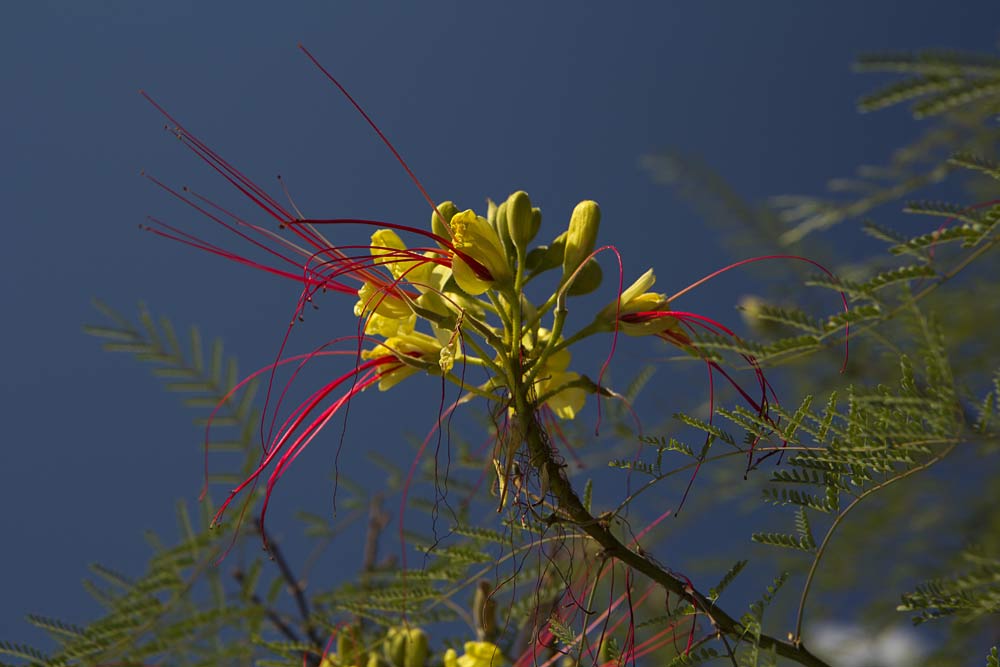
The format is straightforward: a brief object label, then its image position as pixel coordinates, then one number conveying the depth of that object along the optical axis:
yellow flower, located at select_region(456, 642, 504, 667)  0.84
